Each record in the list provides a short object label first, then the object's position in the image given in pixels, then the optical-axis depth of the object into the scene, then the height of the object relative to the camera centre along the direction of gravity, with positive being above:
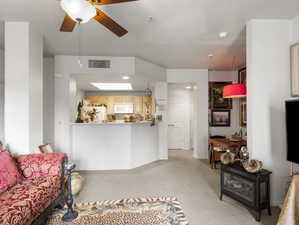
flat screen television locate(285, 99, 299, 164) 1.88 -0.19
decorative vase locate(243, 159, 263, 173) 2.14 -0.68
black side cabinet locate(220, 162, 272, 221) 2.08 -0.98
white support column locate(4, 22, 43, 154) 2.45 +0.39
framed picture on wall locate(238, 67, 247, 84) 4.68 +1.02
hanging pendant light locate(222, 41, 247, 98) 3.27 +0.42
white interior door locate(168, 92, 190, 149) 6.37 -0.42
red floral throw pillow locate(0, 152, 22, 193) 1.80 -0.65
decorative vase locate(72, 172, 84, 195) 2.57 -1.07
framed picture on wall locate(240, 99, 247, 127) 4.55 -0.02
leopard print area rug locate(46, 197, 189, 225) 2.03 -1.28
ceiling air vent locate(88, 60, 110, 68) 3.78 +1.10
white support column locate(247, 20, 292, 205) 2.40 +0.28
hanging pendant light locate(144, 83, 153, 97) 5.02 +0.65
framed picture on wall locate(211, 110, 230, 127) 5.06 -0.16
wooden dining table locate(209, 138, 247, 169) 3.36 -0.68
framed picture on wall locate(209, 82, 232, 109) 5.06 +0.43
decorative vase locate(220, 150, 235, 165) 2.49 -0.67
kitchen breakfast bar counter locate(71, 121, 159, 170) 3.87 -0.73
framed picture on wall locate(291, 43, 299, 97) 2.29 +0.57
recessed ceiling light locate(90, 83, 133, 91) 5.06 +0.86
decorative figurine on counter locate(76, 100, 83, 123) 3.99 +0.03
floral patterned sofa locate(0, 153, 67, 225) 1.43 -0.78
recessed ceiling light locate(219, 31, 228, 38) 2.76 +1.28
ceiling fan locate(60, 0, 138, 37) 1.40 +0.90
